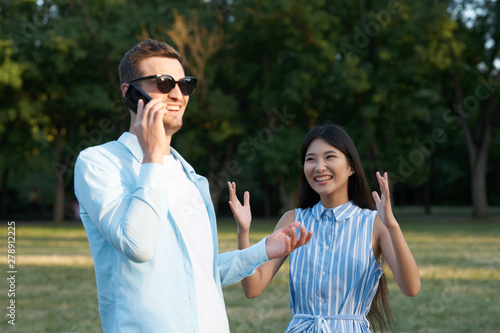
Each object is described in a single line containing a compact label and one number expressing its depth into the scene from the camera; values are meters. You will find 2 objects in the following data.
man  2.44
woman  3.44
